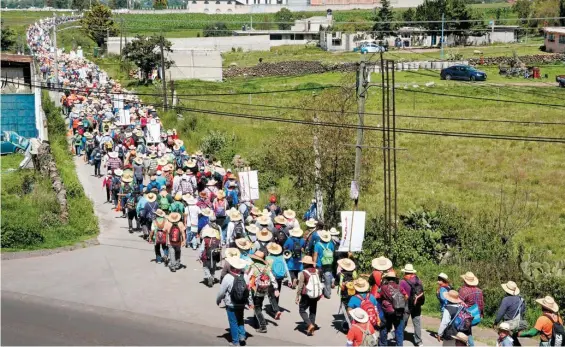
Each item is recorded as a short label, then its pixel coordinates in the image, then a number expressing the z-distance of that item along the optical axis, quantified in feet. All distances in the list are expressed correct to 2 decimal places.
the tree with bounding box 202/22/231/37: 354.41
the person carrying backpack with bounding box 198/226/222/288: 51.75
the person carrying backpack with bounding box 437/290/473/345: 38.47
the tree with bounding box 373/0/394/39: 313.57
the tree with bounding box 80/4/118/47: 306.14
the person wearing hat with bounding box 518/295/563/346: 39.29
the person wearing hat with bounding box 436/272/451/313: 41.77
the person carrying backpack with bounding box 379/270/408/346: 40.47
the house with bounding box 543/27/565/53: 249.96
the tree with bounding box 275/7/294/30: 448.65
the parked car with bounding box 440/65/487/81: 196.95
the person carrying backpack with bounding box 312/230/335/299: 49.52
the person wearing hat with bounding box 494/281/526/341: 42.50
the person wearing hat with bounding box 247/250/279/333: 42.98
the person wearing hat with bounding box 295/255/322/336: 42.91
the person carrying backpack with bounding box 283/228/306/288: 50.29
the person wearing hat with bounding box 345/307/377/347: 35.42
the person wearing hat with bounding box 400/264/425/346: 42.88
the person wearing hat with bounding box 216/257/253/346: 40.16
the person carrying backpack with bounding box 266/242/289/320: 45.83
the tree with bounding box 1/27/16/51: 256.64
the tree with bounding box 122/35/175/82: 202.39
